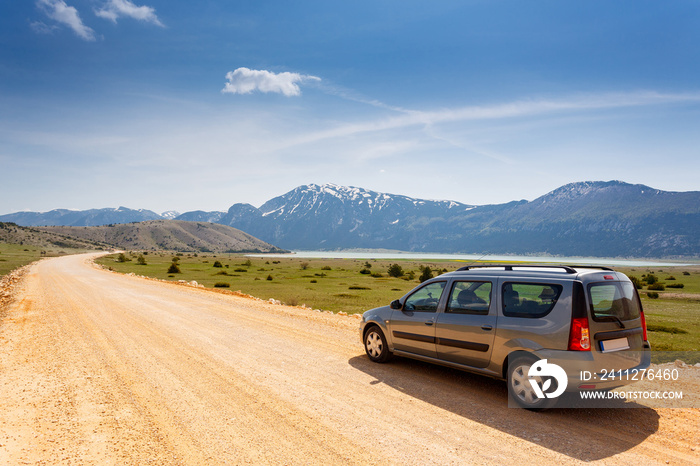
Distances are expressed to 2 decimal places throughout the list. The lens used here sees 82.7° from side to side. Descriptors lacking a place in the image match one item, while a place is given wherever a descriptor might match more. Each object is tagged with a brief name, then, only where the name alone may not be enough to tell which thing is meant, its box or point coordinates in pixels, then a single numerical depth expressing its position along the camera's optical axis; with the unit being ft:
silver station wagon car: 18.69
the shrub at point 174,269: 151.12
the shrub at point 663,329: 49.11
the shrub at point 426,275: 142.62
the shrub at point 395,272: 171.75
